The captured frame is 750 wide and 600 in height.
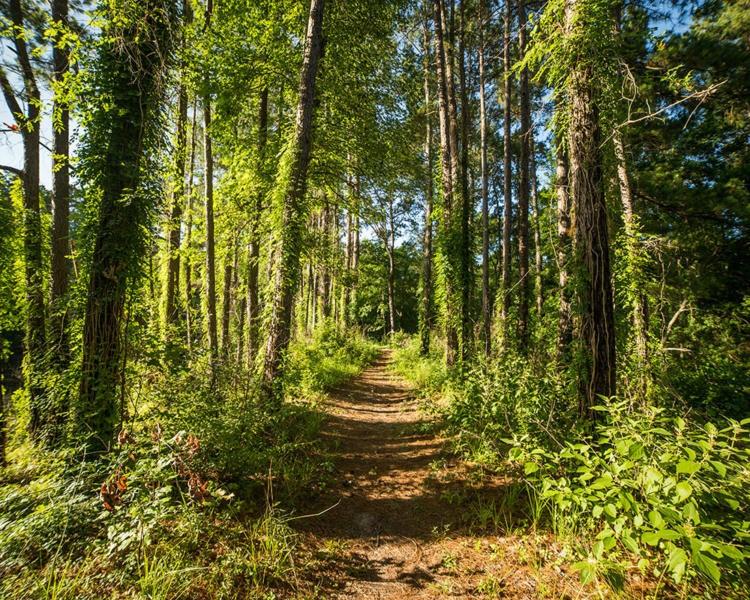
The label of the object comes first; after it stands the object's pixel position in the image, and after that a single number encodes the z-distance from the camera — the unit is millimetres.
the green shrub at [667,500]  1740
